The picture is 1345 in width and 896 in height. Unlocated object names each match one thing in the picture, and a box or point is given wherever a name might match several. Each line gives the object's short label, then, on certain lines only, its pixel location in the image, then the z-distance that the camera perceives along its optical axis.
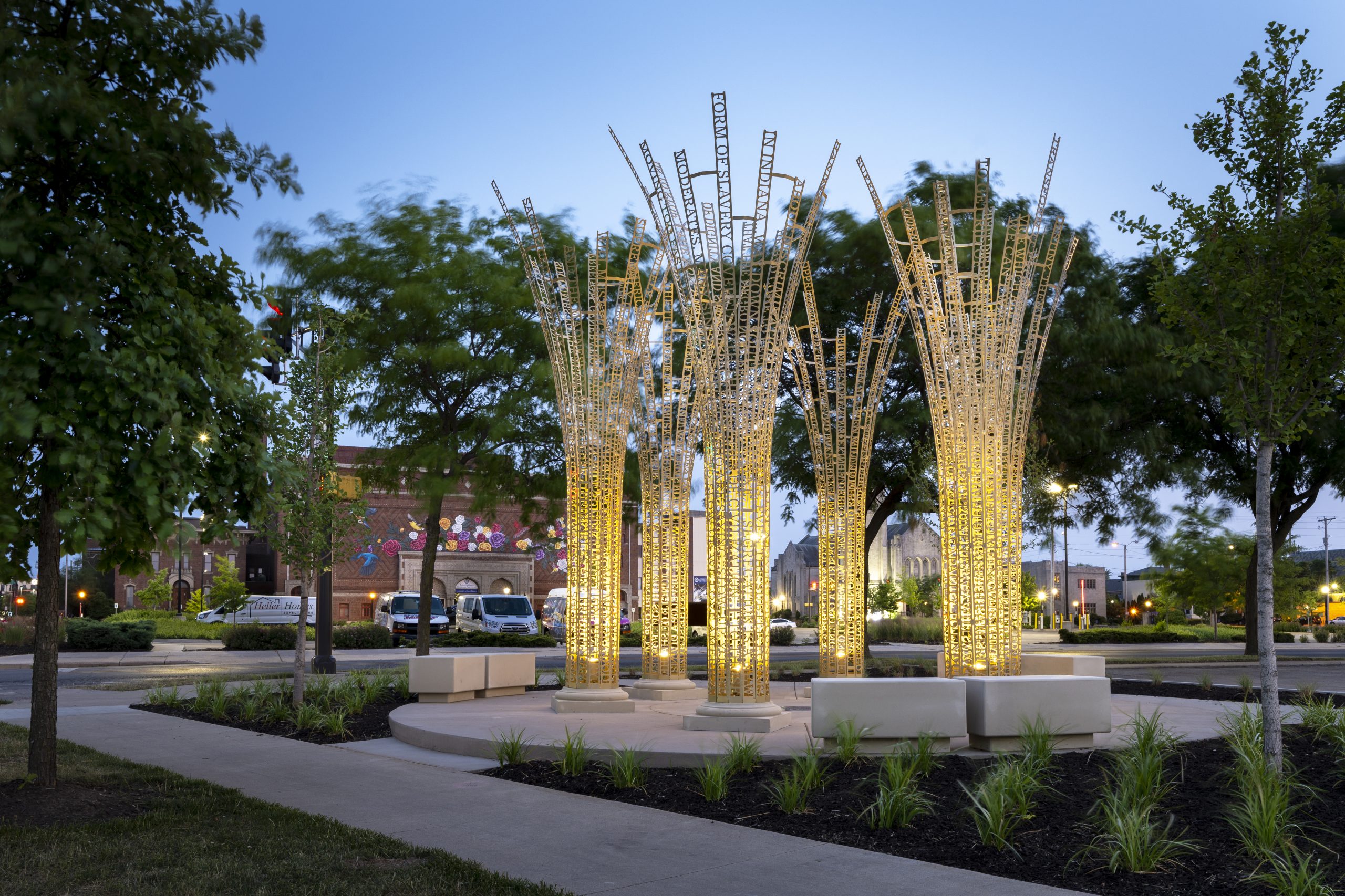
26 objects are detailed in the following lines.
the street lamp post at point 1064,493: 25.74
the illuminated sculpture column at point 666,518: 13.75
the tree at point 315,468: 14.15
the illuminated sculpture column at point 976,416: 12.23
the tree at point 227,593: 44.84
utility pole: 61.09
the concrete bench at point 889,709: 9.08
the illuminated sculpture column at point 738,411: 10.50
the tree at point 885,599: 59.62
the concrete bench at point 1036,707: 9.33
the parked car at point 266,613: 44.84
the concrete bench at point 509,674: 15.58
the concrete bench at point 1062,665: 13.61
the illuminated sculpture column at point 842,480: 14.00
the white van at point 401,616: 37.81
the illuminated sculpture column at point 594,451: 13.51
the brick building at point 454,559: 59.41
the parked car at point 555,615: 41.38
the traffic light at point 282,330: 18.70
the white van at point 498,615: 38.34
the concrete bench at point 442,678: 14.49
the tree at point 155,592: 51.09
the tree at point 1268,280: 7.61
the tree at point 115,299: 6.91
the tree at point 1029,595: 60.84
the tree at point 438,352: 21.77
